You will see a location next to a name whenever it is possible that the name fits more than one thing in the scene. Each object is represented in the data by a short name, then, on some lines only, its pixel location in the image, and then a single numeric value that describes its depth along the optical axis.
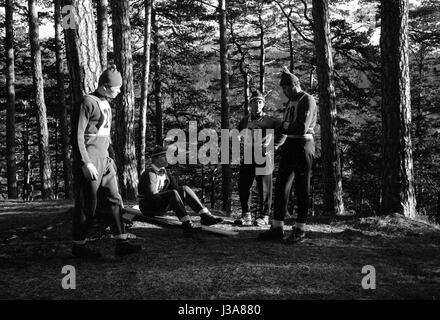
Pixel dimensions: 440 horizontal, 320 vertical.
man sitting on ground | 5.80
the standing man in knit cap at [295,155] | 5.54
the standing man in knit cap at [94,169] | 4.55
